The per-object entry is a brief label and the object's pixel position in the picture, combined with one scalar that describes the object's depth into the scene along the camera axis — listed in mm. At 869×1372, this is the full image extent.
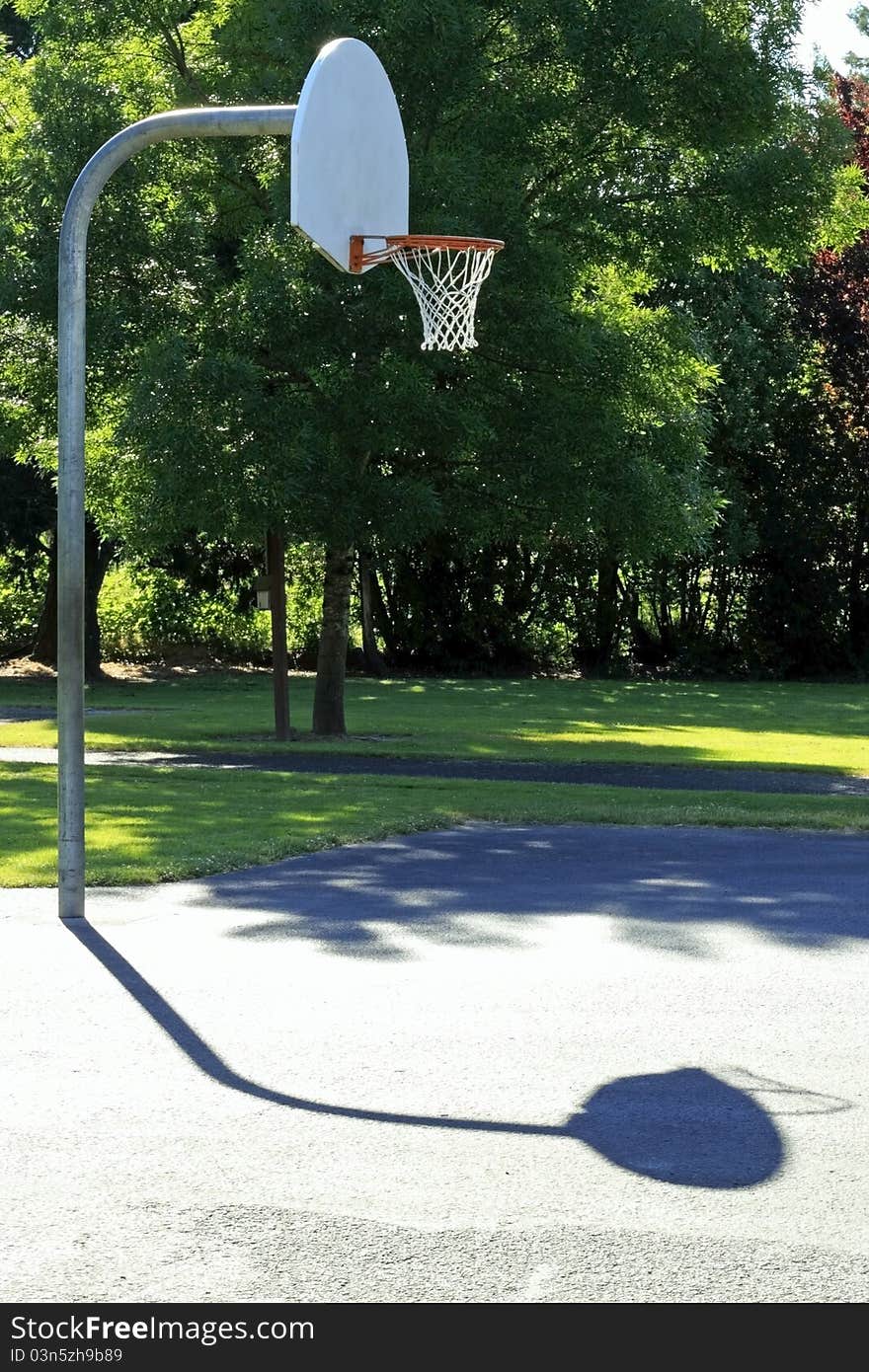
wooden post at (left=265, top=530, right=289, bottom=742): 19500
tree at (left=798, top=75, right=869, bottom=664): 34312
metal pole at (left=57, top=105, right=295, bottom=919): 8797
